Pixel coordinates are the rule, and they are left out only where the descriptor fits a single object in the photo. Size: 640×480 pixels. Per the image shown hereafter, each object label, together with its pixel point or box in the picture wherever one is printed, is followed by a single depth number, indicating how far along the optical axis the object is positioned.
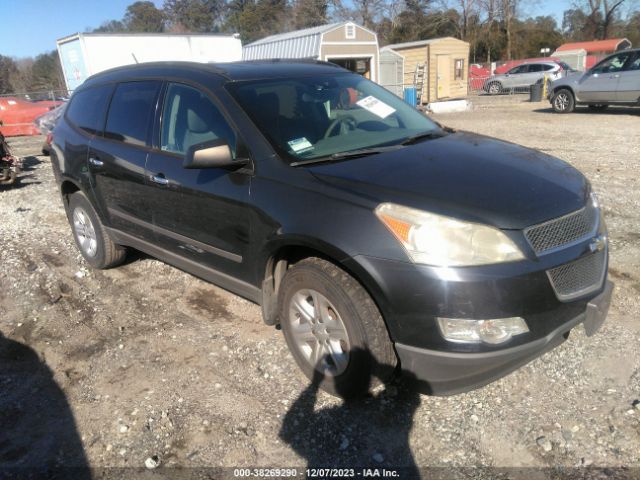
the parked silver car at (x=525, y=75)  26.91
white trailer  17.64
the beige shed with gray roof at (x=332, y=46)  20.80
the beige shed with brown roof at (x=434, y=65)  26.70
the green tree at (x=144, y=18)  66.38
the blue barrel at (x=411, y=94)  21.72
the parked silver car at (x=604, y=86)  14.54
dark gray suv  2.35
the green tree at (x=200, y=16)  63.69
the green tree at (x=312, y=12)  52.31
